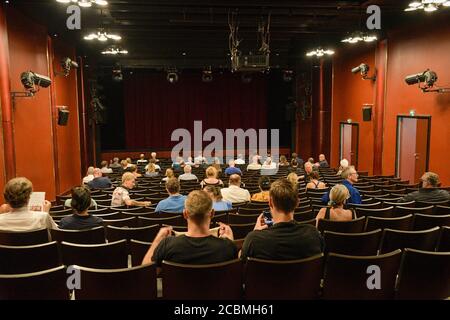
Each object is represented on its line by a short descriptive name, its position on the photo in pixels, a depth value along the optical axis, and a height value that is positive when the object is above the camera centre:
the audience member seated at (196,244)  2.68 -0.82
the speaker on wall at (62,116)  11.82 +0.16
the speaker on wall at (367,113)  13.58 +0.18
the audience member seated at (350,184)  6.10 -1.01
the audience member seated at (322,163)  14.12 -1.51
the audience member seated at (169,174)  8.73 -1.12
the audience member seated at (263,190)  6.30 -1.09
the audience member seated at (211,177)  7.81 -1.08
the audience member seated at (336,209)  4.41 -0.99
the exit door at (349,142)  15.26 -0.90
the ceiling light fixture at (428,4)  8.13 +2.28
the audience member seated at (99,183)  8.90 -1.32
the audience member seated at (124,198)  6.50 -1.22
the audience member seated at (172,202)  5.45 -1.08
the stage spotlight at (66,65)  12.27 +1.72
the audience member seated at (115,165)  15.12 -1.60
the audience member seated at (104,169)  12.32 -1.43
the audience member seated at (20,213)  3.95 -0.89
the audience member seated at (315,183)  8.02 -1.25
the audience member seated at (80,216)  4.14 -0.96
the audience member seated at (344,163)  11.14 -1.20
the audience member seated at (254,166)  14.01 -1.57
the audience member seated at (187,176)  9.65 -1.30
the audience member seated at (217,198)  5.65 -1.09
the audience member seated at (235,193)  6.73 -1.19
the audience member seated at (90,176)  10.35 -1.36
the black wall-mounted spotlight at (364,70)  13.38 +1.58
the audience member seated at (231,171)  9.93 -1.25
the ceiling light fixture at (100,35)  12.12 +2.56
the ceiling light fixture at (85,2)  8.62 +2.52
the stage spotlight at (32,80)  8.89 +0.94
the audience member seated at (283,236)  2.79 -0.81
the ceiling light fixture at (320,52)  14.95 +2.50
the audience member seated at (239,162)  17.22 -1.75
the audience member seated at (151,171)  11.59 -1.45
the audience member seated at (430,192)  6.02 -1.10
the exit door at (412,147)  10.88 -0.80
